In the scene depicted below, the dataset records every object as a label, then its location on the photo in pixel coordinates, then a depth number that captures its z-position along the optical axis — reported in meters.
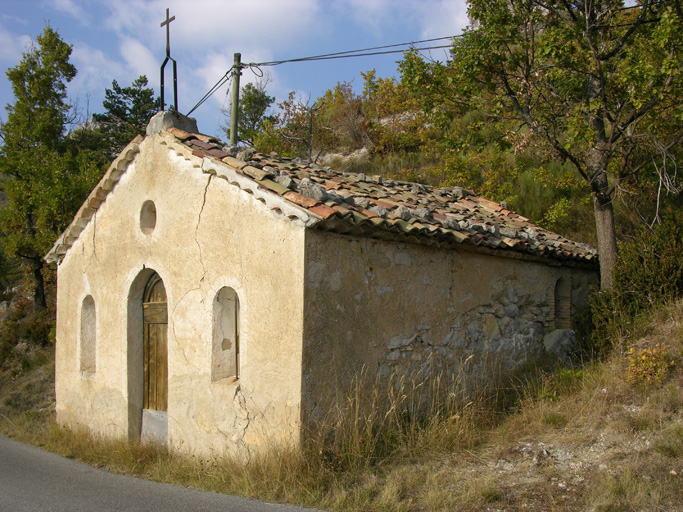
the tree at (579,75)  8.62
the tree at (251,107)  29.19
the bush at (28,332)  14.46
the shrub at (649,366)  6.72
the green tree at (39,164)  13.58
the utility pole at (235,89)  12.88
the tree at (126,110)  23.67
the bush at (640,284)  8.40
